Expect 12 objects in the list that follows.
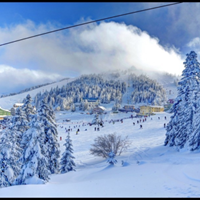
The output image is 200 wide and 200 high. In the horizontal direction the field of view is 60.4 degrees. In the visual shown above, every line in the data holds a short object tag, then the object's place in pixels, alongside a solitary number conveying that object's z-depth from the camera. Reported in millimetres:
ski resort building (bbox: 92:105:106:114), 113000
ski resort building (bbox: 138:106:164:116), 96312
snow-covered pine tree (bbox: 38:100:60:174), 19609
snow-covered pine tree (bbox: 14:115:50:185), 12000
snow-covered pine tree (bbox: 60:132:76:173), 18781
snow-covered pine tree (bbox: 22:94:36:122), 22214
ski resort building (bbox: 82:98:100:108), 152412
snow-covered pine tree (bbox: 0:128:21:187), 15655
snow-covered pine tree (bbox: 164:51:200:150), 19058
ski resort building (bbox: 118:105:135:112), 115250
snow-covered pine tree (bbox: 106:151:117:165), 15962
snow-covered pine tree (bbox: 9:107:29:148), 19031
